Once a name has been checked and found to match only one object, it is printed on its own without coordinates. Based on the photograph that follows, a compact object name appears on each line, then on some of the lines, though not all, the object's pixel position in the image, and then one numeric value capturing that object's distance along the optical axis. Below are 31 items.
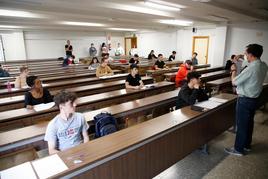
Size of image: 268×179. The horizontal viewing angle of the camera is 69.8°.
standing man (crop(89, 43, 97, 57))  14.43
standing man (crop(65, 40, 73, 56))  11.36
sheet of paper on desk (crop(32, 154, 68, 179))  1.30
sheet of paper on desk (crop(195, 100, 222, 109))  2.70
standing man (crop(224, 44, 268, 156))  2.48
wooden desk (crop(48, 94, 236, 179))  1.48
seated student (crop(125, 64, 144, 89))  4.20
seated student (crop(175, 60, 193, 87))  5.03
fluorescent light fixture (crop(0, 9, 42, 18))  6.01
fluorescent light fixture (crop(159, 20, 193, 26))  8.83
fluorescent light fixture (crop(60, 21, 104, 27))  8.81
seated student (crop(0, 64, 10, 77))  6.09
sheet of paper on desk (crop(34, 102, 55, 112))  2.76
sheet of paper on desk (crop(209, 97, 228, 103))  2.99
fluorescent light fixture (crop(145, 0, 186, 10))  4.63
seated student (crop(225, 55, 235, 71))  7.40
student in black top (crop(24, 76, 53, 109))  2.94
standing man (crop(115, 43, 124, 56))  14.61
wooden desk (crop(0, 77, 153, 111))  3.32
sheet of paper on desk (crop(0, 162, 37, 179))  1.27
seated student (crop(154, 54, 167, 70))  7.55
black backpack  2.06
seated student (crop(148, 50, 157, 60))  11.26
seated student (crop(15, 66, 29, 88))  4.31
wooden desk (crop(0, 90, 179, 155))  1.92
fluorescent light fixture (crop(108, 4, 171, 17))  5.17
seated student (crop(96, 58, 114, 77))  5.78
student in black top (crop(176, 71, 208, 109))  2.80
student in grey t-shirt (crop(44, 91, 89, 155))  1.76
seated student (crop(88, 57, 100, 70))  7.40
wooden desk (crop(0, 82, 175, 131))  2.61
